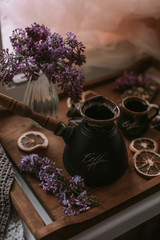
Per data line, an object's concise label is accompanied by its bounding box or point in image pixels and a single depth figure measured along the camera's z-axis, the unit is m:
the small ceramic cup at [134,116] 0.93
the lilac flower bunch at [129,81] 1.18
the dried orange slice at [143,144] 0.92
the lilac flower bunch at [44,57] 0.76
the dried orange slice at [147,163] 0.85
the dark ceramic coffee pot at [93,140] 0.76
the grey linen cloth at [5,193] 0.78
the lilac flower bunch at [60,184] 0.75
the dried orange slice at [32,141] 0.89
